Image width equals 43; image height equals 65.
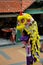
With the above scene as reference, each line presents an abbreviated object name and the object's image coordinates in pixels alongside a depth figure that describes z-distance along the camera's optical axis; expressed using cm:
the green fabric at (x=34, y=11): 1681
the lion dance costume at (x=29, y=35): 744
